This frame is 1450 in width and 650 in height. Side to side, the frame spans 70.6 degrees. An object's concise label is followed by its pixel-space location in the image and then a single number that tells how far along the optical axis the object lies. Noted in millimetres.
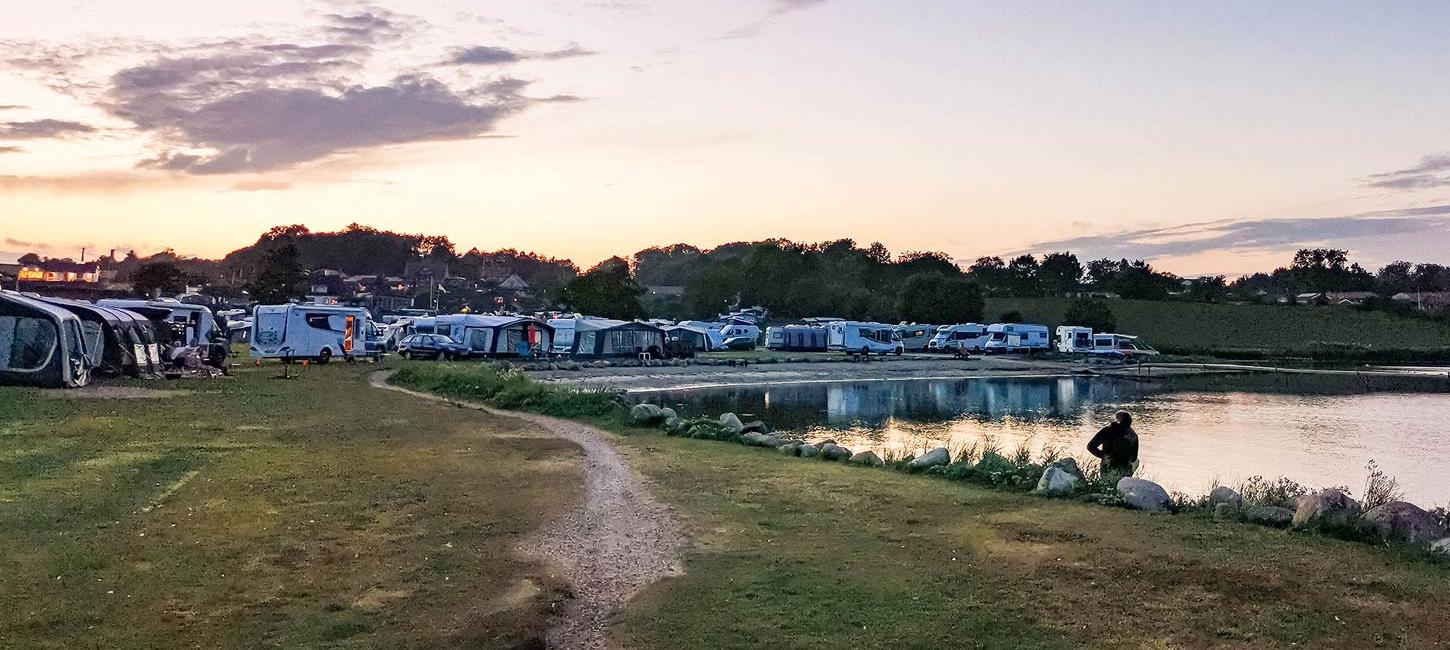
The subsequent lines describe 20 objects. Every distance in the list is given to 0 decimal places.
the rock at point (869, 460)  16297
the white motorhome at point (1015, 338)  75375
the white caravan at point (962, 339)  75750
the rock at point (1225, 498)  12195
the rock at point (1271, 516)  11430
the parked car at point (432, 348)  47438
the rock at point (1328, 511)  11000
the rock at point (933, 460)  15516
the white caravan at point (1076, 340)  77625
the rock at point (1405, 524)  10523
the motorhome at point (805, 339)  71250
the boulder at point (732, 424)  19547
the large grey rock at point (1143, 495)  12391
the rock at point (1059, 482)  13289
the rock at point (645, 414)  21250
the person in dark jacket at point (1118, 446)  15594
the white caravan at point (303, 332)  39375
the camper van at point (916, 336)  79000
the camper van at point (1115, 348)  76438
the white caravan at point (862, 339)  70000
